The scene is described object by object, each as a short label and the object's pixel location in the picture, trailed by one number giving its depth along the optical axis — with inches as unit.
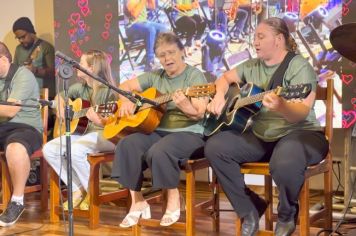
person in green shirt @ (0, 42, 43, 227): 123.4
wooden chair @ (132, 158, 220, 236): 100.0
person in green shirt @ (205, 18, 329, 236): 86.7
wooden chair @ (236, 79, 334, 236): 89.0
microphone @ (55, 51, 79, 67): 83.8
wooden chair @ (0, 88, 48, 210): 128.8
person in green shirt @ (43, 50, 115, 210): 121.7
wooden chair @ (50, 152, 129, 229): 116.3
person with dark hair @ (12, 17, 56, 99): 172.2
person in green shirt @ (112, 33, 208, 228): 99.9
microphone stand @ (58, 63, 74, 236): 81.9
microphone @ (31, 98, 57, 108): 95.3
